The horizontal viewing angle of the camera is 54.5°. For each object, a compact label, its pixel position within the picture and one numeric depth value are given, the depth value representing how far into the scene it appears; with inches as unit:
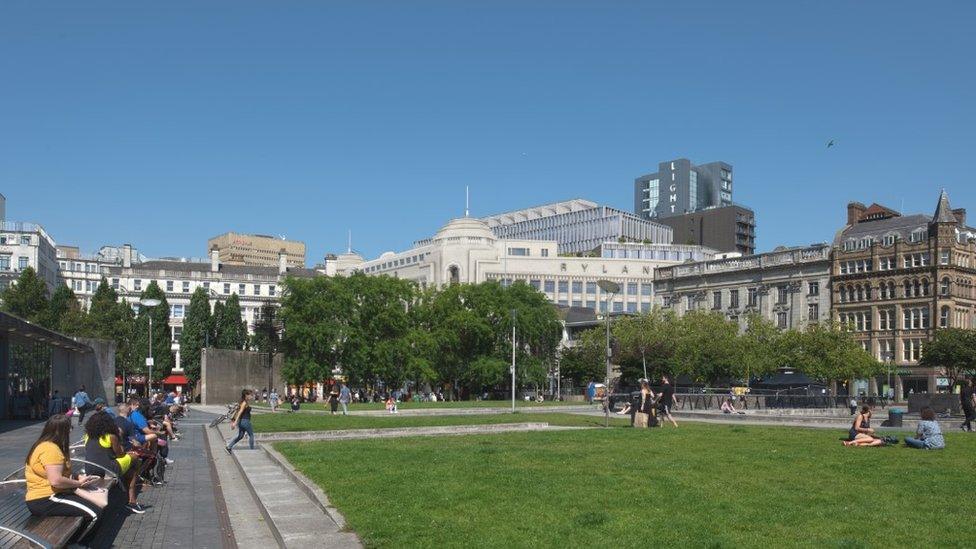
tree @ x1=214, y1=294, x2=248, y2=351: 4153.5
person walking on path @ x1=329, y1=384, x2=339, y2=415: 1974.4
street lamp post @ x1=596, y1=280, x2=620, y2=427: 1683.2
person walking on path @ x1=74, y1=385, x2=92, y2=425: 1513.5
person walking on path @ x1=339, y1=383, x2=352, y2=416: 1968.8
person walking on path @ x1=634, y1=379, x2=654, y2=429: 1241.4
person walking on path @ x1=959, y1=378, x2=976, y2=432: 1235.2
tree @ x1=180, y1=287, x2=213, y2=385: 4037.9
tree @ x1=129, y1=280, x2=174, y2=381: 3759.8
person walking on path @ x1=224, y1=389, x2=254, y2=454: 1038.4
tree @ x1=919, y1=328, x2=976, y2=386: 3048.7
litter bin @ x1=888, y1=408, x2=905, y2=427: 1346.6
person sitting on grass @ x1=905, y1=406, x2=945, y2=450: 860.6
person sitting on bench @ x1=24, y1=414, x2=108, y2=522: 427.8
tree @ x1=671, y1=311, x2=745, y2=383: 2987.2
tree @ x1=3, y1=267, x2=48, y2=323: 3267.7
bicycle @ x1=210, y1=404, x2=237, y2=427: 1518.0
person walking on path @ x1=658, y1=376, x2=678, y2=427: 1309.1
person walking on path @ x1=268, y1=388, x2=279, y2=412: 2233.0
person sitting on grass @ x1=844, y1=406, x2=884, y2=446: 900.6
